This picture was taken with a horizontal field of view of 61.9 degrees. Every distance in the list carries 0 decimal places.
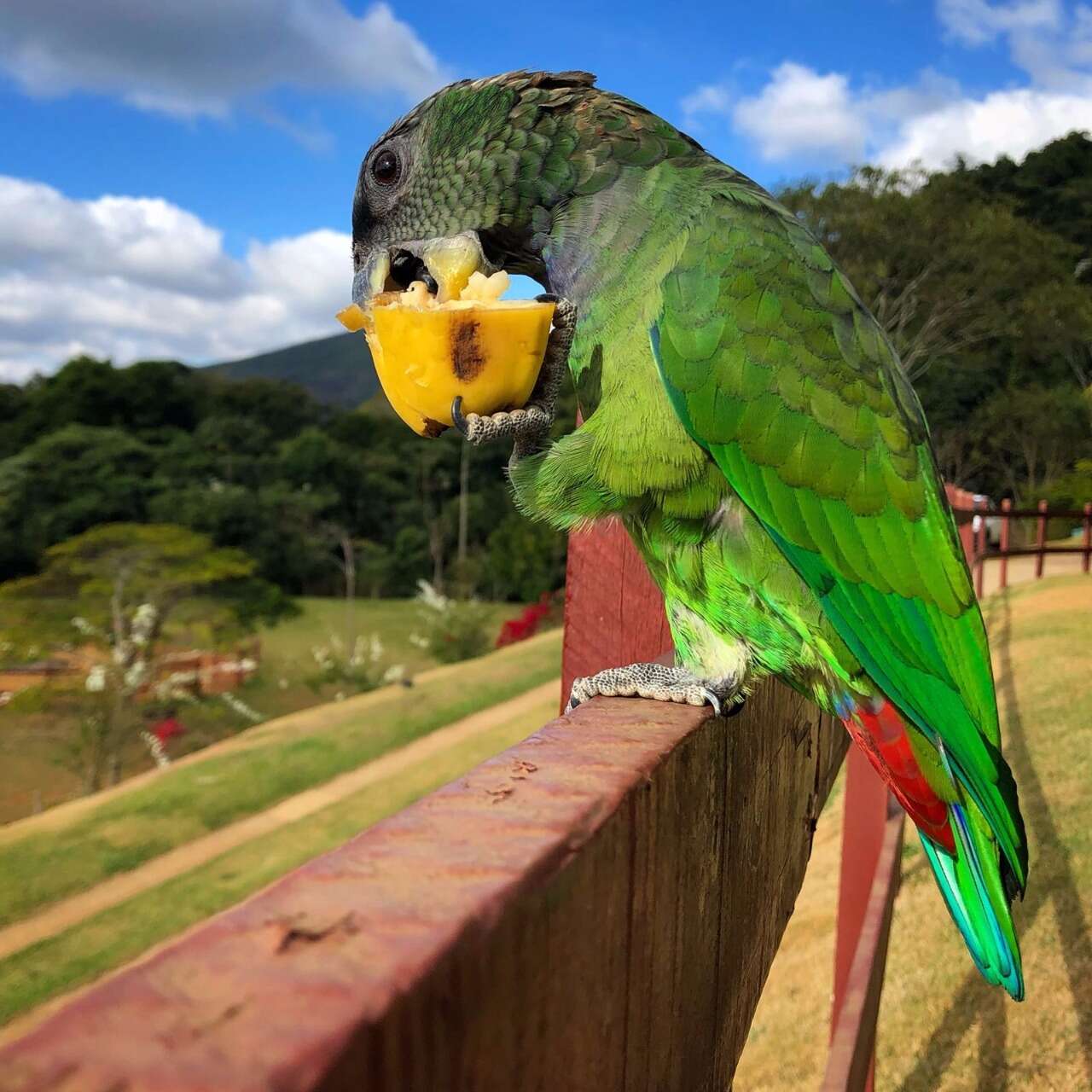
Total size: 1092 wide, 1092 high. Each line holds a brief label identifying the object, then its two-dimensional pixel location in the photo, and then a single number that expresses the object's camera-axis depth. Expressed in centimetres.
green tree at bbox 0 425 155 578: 2155
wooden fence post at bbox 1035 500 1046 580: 1287
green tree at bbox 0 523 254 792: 1441
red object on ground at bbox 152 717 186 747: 1552
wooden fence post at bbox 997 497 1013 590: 1215
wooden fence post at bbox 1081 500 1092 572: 1387
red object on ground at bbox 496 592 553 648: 2055
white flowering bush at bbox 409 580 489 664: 2038
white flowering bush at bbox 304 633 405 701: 1812
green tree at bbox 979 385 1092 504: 2791
